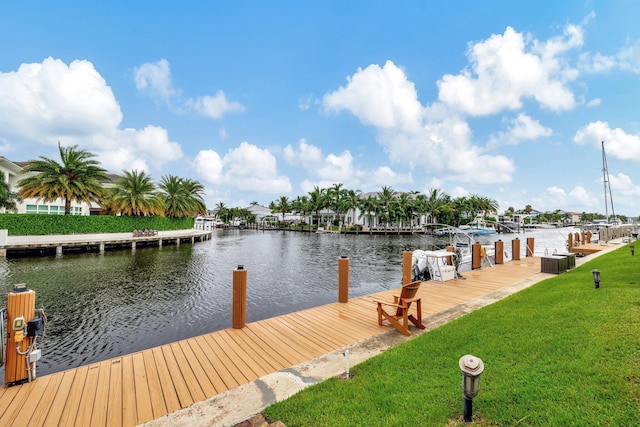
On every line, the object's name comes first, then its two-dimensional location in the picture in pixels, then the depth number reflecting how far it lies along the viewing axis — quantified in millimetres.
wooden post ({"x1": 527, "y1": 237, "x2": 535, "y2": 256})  17953
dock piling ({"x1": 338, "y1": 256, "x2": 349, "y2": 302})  8002
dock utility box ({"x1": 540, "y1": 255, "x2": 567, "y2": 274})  11664
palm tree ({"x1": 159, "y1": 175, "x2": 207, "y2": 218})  42281
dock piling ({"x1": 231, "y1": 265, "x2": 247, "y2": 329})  6145
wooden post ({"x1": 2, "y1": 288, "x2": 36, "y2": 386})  3773
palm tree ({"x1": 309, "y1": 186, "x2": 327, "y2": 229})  70312
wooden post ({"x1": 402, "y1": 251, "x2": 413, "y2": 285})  10258
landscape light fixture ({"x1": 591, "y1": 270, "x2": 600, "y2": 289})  7004
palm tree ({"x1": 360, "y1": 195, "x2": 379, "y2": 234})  64062
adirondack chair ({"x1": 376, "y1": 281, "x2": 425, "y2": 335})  5680
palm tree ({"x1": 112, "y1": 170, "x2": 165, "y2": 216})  33656
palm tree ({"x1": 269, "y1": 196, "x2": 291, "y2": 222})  88250
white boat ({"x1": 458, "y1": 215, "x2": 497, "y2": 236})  60394
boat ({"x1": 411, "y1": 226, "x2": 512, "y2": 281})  10961
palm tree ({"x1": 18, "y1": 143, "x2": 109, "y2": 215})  25344
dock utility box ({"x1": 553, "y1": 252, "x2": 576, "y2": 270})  12356
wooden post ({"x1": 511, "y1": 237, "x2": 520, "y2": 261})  16234
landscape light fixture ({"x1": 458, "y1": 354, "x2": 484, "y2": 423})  2479
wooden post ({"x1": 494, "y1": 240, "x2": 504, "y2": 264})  14781
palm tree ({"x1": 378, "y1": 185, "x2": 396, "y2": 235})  63188
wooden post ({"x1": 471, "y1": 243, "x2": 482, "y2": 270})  13391
